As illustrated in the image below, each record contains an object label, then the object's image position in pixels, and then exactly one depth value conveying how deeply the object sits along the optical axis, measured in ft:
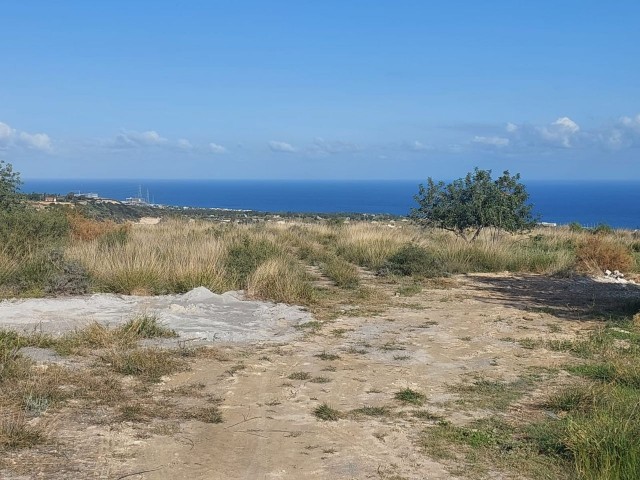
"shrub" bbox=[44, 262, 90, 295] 34.45
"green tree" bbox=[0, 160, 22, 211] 57.67
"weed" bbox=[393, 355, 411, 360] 25.39
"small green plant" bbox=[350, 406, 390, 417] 18.42
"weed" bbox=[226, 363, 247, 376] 22.58
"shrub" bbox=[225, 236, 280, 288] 40.65
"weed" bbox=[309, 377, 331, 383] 21.70
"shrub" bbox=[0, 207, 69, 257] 42.09
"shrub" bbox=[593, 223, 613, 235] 89.20
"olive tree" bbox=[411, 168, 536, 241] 66.95
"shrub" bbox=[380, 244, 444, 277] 50.65
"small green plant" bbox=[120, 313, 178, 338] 26.71
